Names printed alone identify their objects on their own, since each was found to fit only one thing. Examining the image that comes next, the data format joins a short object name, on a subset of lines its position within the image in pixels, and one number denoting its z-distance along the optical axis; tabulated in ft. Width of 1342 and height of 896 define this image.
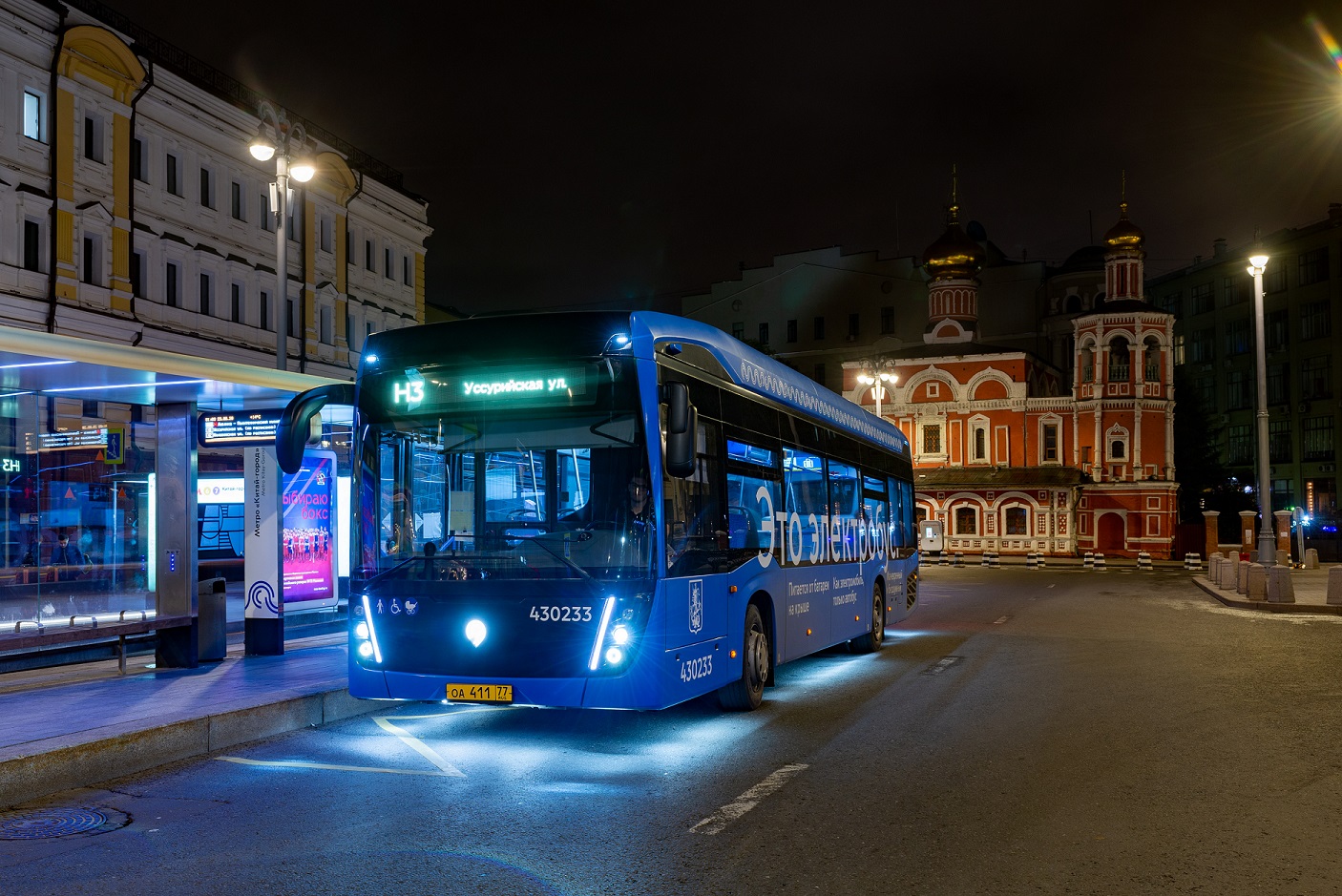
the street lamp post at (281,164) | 64.59
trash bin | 43.34
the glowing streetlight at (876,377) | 161.02
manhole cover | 23.08
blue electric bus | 29.43
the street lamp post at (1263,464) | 104.17
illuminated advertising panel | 49.78
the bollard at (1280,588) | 82.28
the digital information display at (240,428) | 43.65
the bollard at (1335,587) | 78.18
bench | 35.06
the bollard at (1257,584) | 84.53
